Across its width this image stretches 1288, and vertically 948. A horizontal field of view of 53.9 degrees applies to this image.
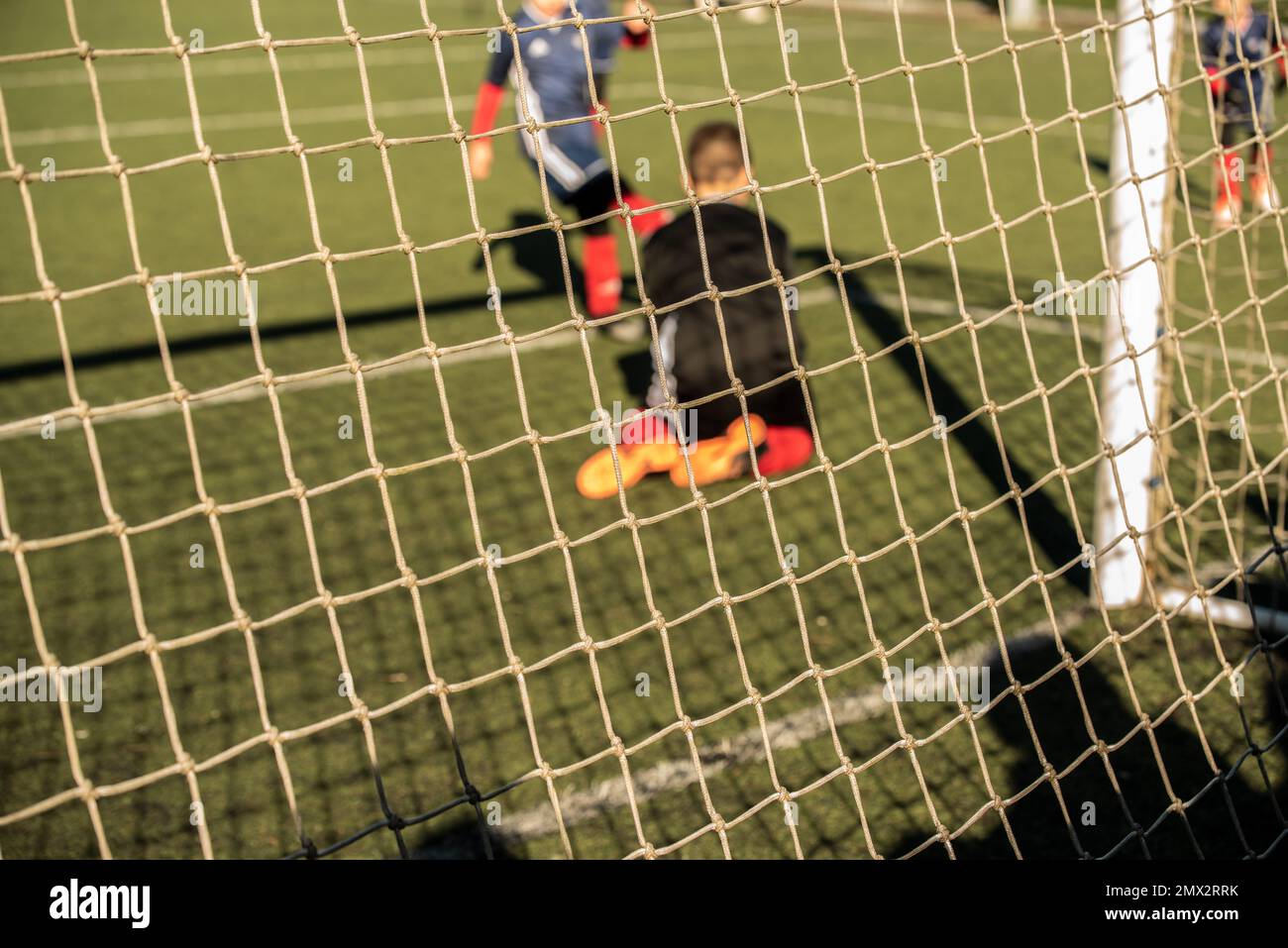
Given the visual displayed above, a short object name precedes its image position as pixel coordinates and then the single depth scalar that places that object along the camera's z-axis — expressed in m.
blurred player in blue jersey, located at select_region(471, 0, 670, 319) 5.07
